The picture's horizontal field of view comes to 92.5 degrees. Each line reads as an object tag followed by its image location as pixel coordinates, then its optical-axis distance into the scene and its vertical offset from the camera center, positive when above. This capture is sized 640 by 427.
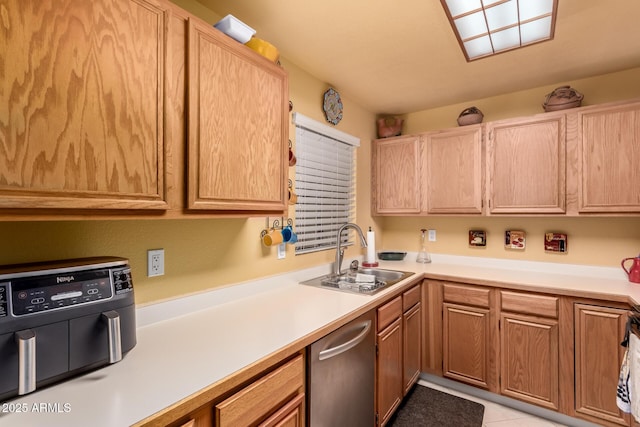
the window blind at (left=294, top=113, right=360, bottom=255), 2.22 +0.25
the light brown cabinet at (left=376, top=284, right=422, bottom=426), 1.83 -0.92
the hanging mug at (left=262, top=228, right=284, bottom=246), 1.85 -0.14
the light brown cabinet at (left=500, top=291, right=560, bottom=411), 2.03 -0.92
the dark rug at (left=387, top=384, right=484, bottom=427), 2.04 -1.39
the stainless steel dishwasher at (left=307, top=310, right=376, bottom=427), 1.32 -0.78
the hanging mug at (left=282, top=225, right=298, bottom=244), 1.99 -0.13
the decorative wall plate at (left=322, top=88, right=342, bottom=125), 2.43 +0.88
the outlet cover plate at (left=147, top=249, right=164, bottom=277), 1.37 -0.22
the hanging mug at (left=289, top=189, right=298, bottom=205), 1.93 +0.10
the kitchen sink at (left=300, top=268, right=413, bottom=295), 2.00 -0.49
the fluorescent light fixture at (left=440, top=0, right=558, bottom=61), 1.52 +1.04
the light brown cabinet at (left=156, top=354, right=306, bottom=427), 0.84 -0.62
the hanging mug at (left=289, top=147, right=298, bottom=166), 1.93 +0.36
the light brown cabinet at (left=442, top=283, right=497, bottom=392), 2.24 -0.92
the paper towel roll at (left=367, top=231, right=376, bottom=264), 2.72 -0.29
